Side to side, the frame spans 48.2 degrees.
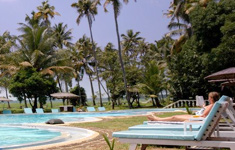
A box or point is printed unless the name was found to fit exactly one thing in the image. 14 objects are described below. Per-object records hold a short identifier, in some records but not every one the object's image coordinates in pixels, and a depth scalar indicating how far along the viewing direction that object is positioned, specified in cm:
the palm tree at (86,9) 3124
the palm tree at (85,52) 4046
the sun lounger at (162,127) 396
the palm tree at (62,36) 3928
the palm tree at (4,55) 2717
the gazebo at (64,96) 2485
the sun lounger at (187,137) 316
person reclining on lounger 489
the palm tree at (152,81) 2842
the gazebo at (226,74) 1077
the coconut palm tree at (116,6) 2791
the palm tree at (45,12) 3531
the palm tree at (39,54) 2616
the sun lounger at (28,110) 2230
